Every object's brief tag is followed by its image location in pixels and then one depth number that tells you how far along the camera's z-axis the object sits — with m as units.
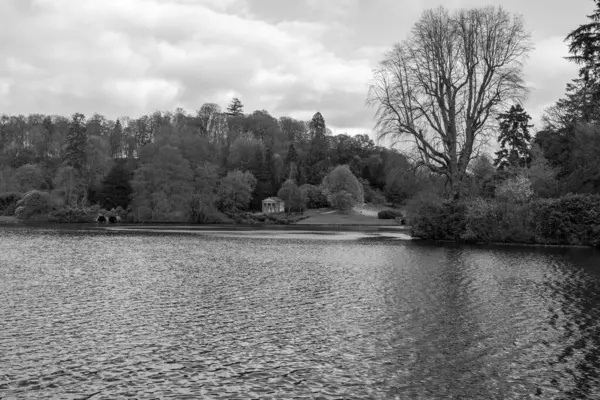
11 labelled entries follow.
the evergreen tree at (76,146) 106.25
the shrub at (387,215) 103.06
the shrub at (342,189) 106.66
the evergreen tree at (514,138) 78.69
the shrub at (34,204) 95.75
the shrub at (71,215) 94.31
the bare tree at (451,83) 47.22
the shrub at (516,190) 47.53
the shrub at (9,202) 101.25
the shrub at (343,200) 106.00
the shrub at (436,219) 48.56
